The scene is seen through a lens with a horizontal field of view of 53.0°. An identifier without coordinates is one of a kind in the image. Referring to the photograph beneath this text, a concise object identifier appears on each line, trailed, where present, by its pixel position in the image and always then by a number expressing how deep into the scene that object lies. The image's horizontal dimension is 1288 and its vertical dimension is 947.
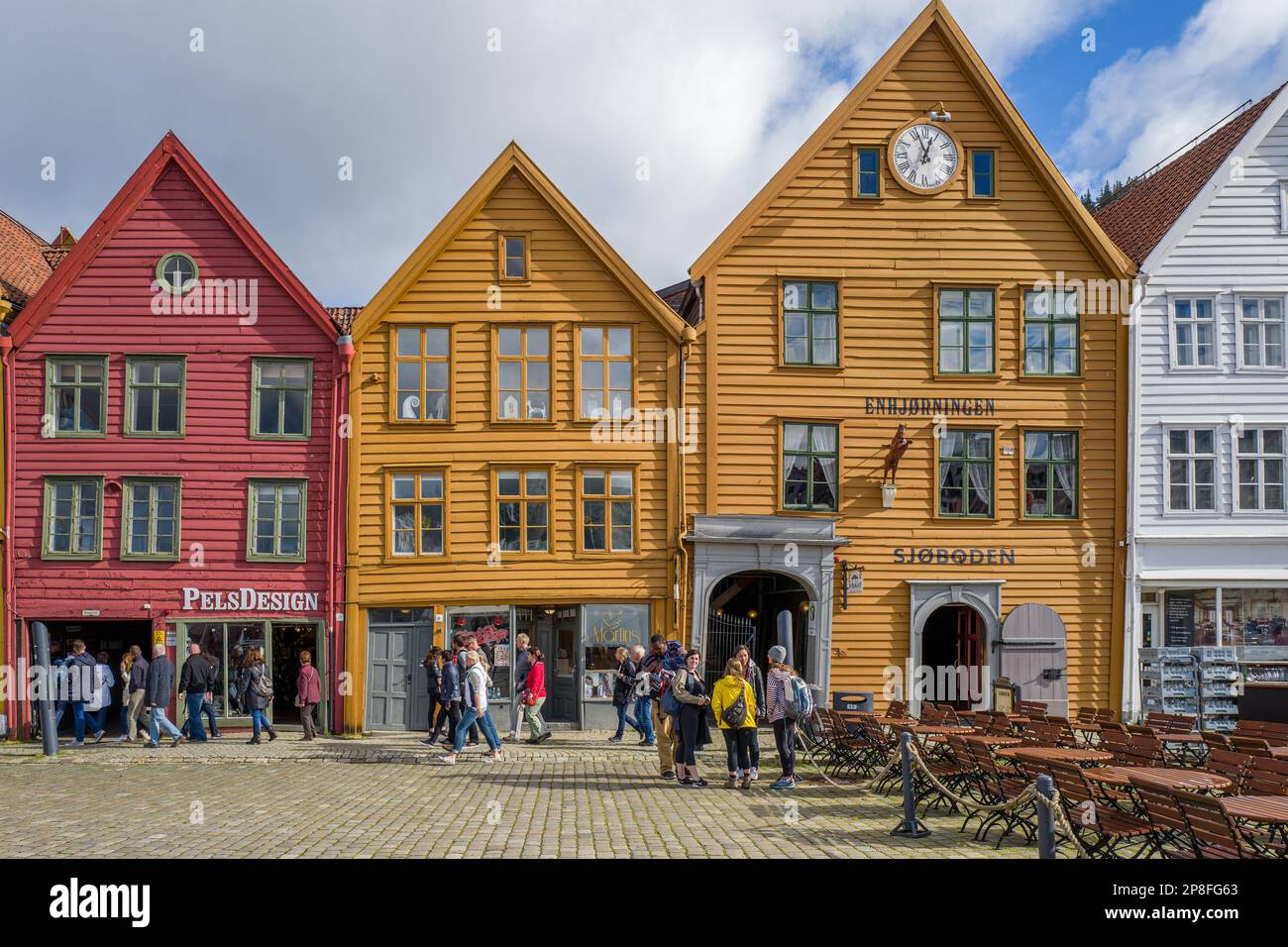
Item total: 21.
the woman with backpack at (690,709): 16.84
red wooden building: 25.41
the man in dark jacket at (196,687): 22.92
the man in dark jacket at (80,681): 23.31
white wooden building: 26.86
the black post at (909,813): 12.83
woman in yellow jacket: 16.69
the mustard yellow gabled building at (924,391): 26.48
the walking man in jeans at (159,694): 22.56
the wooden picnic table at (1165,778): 11.45
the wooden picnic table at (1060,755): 13.25
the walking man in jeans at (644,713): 22.44
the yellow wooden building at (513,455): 25.83
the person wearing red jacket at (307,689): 22.97
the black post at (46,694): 21.06
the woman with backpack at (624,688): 22.69
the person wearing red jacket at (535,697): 22.06
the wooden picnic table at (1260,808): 9.67
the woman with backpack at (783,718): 16.36
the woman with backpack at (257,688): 22.64
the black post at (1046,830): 9.25
